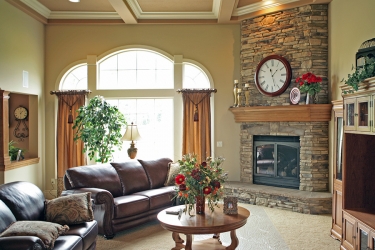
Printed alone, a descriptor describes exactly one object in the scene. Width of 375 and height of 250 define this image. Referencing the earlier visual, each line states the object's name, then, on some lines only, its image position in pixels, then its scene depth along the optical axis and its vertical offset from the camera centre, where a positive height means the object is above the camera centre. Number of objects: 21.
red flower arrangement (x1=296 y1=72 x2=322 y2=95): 5.68 +0.63
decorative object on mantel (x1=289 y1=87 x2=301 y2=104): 6.00 +0.46
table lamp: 6.28 -0.24
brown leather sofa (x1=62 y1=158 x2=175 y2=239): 4.45 -1.04
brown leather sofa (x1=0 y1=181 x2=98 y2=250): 2.65 -0.92
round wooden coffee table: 3.36 -1.05
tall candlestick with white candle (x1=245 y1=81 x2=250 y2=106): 6.67 +0.51
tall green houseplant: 6.35 -0.09
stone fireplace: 5.87 +0.21
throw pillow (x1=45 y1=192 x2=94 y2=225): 3.51 -0.94
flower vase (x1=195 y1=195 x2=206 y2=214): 3.83 -0.95
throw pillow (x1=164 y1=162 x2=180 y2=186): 5.80 -0.92
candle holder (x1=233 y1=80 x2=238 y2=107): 6.74 +0.53
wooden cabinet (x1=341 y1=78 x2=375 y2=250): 3.68 -0.59
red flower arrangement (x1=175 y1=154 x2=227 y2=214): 3.69 -0.67
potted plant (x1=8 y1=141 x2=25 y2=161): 6.13 -0.56
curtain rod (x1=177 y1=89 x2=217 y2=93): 6.87 +0.63
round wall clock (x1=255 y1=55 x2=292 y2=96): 6.23 +0.86
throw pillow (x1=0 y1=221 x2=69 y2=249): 2.80 -0.93
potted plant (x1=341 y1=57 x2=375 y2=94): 3.29 +0.46
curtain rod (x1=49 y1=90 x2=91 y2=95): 6.94 +0.60
